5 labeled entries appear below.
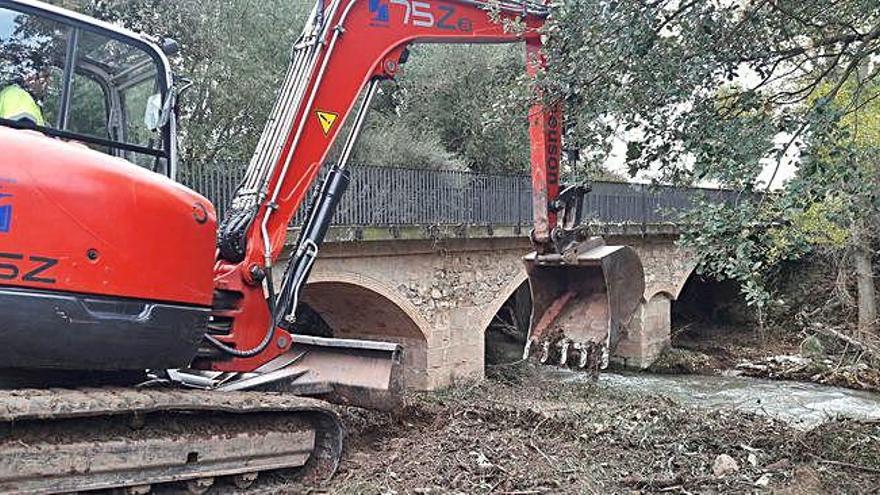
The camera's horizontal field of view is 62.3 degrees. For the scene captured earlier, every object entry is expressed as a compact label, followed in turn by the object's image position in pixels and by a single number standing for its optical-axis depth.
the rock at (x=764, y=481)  4.10
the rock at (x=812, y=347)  14.80
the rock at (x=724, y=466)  4.34
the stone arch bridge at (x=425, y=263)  9.59
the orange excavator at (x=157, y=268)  3.08
